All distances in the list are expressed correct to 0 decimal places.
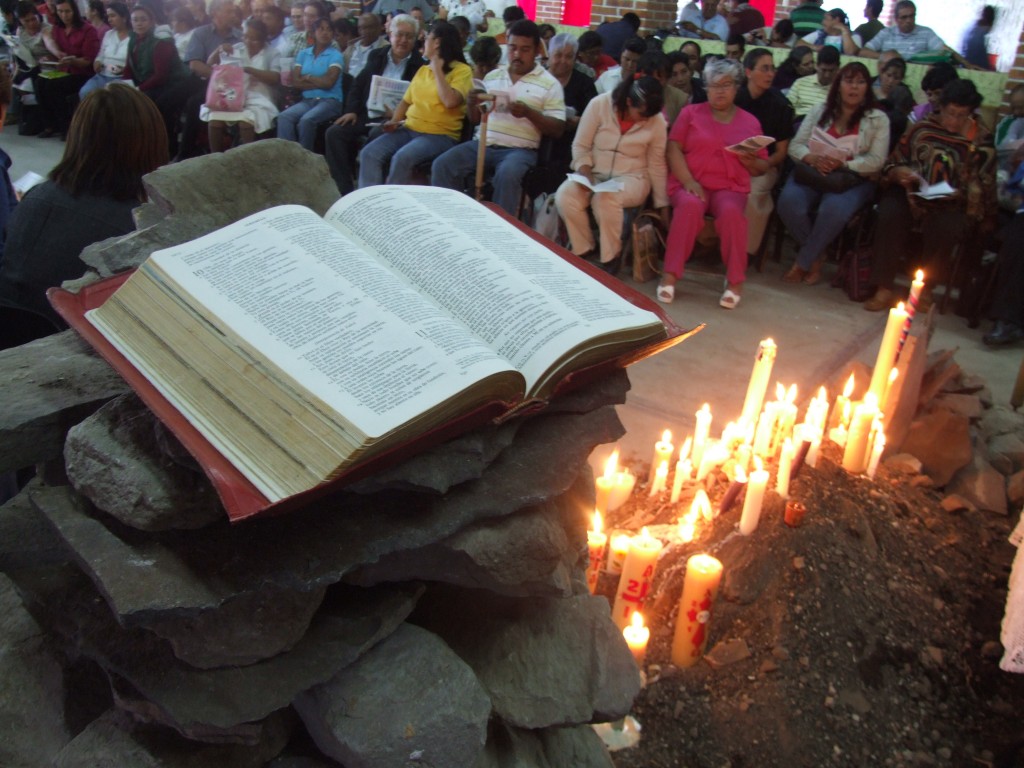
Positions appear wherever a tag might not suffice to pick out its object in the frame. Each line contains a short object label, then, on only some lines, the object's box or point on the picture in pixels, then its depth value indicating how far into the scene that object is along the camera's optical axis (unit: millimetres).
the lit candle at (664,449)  2856
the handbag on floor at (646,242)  5500
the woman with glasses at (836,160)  5441
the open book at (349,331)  925
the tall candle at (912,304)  3066
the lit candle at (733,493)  2574
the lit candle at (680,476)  2836
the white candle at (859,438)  2783
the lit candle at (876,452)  2846
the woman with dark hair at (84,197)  2154
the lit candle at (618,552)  2365
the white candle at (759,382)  2820
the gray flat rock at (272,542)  969
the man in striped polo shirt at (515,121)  5648
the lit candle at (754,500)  2406
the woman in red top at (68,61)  8914
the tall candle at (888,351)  3020
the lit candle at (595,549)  2312
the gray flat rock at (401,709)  1114
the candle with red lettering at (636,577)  2172
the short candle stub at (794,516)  2416
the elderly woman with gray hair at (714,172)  5305
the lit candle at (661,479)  2850
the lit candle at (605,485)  2578
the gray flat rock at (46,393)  1141
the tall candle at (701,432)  2869
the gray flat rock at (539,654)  1332
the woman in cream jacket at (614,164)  5422
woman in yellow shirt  5961
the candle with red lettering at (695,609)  2129
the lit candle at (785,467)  2559
